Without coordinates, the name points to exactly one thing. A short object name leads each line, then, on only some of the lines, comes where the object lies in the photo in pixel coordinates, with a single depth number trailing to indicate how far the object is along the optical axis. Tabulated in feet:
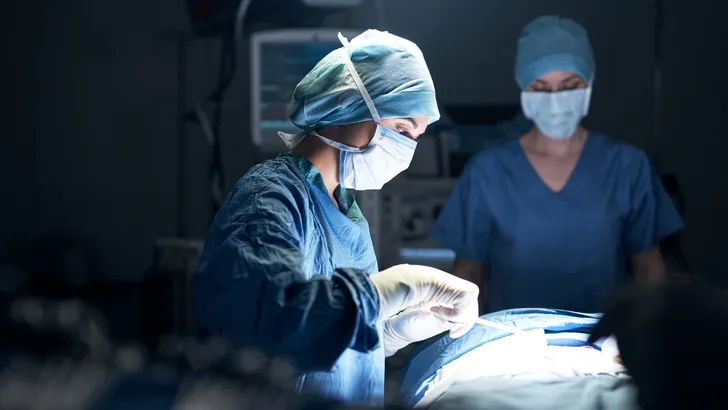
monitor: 8.94
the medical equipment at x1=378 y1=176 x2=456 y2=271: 9.03
